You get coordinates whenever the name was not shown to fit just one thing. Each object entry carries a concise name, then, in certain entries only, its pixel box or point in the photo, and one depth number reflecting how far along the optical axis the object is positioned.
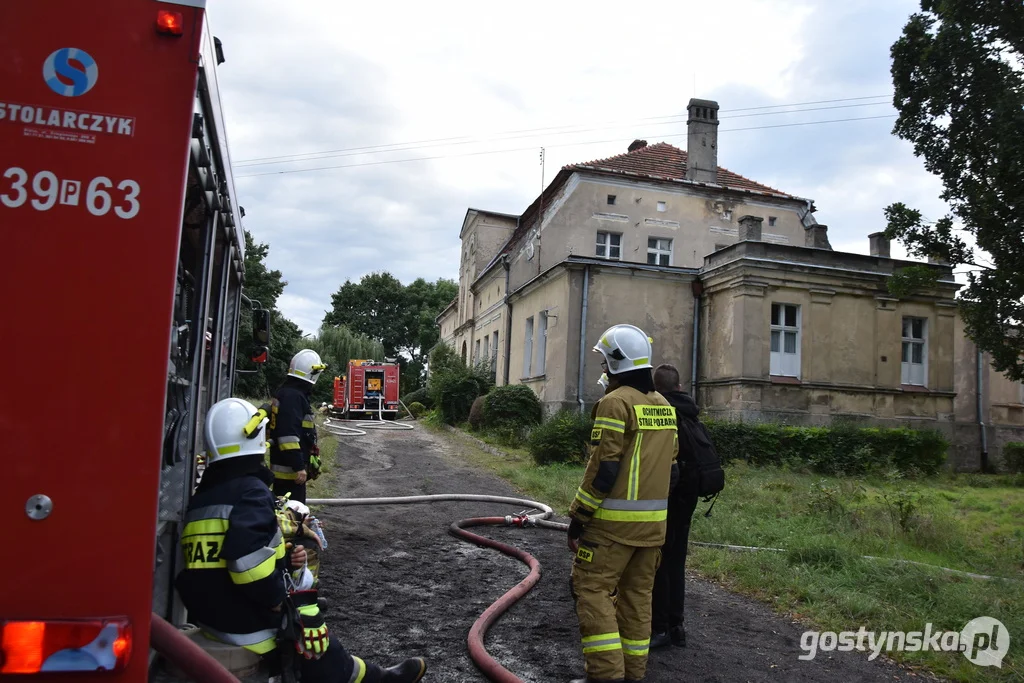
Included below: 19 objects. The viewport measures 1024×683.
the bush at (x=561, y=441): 15.33
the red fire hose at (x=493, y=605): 4.07
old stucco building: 19.41
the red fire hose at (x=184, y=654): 2.50
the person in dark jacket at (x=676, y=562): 4.96
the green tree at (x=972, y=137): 8.36
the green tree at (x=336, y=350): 49.97
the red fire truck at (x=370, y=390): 33.06
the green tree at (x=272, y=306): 38.88
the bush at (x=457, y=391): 26.94
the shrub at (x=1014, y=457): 20.27
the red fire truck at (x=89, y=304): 2.27
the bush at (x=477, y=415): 22.71
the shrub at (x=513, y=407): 20.72
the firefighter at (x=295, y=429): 6.25
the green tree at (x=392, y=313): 67.38
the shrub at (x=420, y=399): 38.43
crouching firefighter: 2.78
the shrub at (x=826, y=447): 16.19
